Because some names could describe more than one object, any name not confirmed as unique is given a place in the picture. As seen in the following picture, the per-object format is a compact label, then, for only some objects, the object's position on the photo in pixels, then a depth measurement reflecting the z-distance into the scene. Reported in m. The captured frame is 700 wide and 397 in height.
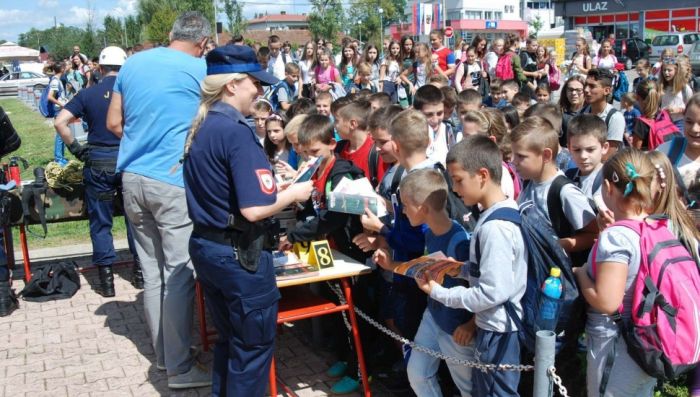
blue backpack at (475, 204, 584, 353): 3.07
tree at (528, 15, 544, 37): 75.79
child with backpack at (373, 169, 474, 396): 3.45
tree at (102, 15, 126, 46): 66.88
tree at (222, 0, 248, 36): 64.56
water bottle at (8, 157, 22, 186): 6.63
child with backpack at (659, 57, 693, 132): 8.09
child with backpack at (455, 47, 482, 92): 11.43
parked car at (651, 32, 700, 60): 34.21
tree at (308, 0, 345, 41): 74.56
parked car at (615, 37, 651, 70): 36.88
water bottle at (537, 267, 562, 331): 2.97
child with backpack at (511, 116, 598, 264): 3.75
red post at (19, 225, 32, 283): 6.51
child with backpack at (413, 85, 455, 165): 5.73
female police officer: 3.27
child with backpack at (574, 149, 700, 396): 2.88
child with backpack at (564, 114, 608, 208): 4.30
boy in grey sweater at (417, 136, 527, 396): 3.03
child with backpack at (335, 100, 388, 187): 5.03
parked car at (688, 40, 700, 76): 27.44
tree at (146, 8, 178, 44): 49.25
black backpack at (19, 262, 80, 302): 6.44
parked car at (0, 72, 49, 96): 43.05
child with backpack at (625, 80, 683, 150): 5.91
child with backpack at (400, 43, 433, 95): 11.02
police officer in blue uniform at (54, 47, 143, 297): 6.22
